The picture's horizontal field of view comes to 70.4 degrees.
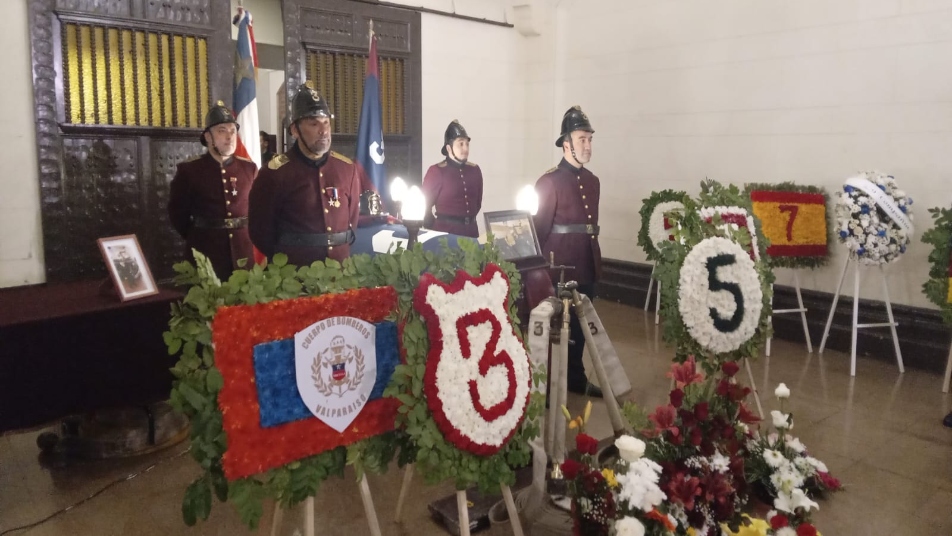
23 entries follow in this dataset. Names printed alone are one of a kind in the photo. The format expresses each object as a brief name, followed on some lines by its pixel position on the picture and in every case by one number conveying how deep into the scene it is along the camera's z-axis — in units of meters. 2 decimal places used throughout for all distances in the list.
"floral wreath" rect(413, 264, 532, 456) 1.90
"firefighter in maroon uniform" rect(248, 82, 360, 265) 3.00
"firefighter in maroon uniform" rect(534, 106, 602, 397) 4.00
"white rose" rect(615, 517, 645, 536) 1.78
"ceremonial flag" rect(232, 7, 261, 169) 4.43
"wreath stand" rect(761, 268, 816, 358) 4.85
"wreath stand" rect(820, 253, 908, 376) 4.31
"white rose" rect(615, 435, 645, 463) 1.96
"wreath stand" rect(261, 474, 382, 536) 1.76
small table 2.52
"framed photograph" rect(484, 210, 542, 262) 3.15
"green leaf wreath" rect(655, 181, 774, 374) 3.02
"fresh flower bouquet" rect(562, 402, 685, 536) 1.88
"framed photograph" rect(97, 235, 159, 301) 2.91
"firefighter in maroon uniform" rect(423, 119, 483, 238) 5.24
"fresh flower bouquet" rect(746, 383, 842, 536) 2.32
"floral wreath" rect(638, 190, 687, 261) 5.39
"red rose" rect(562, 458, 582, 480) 1.93
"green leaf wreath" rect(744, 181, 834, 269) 4.88
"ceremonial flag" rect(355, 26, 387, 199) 5.17
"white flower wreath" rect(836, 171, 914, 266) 4.21
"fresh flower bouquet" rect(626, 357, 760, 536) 2.05
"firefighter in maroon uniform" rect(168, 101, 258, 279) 3.83
